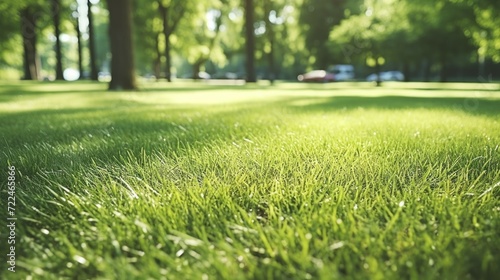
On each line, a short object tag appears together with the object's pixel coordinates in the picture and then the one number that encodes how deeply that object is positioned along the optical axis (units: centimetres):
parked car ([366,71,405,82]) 5500
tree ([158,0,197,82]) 3021
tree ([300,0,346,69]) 4512
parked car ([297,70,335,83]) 3982
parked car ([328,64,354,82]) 5000
